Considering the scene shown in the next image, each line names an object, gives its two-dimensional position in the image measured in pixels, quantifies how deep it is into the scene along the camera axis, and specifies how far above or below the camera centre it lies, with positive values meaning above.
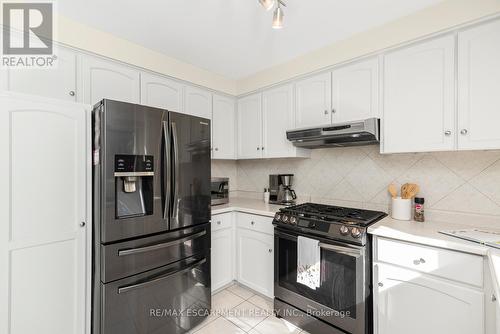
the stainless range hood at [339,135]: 1.81 +0.28
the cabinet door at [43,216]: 1.21 -0.28
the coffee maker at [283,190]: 2.61 -0.27
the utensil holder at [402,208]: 1.80 -0.33
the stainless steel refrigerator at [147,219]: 1.42 -0.36
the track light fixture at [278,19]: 1.28 +0.84
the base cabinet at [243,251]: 2.17 -0.86
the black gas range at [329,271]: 1.55 -0.77
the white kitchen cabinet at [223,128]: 2.77 +0.49
